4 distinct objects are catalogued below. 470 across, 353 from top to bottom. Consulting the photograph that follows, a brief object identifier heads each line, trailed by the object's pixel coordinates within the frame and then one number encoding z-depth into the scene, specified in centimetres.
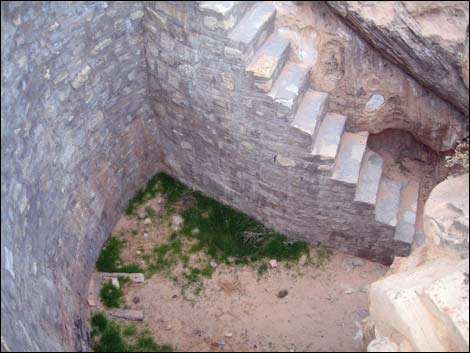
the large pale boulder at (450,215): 372
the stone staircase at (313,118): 495
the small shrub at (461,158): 435
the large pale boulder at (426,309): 332
